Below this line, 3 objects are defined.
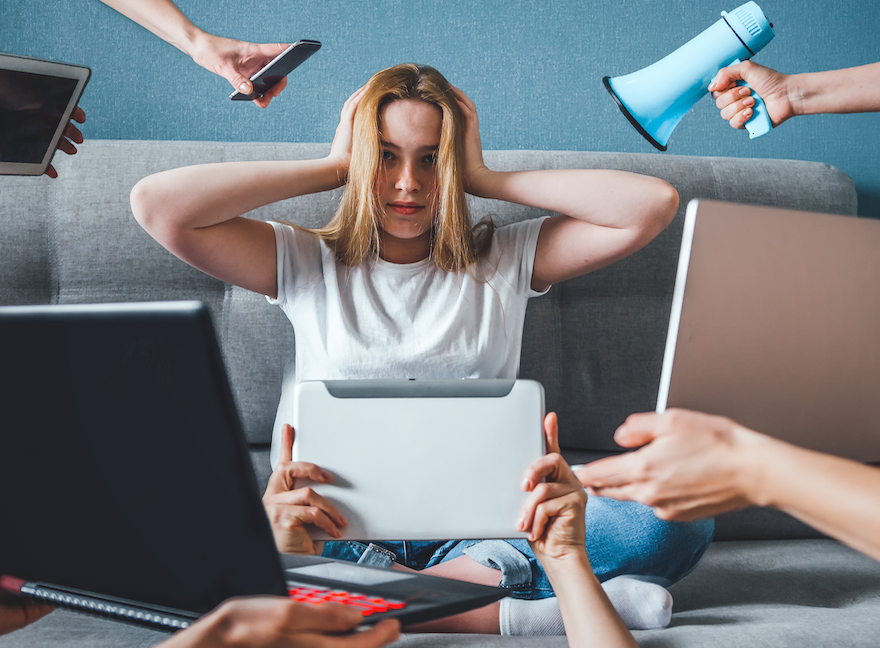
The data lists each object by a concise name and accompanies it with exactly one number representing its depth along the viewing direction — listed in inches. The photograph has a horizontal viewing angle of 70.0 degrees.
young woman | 45.7
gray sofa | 49.7
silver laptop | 26.5
